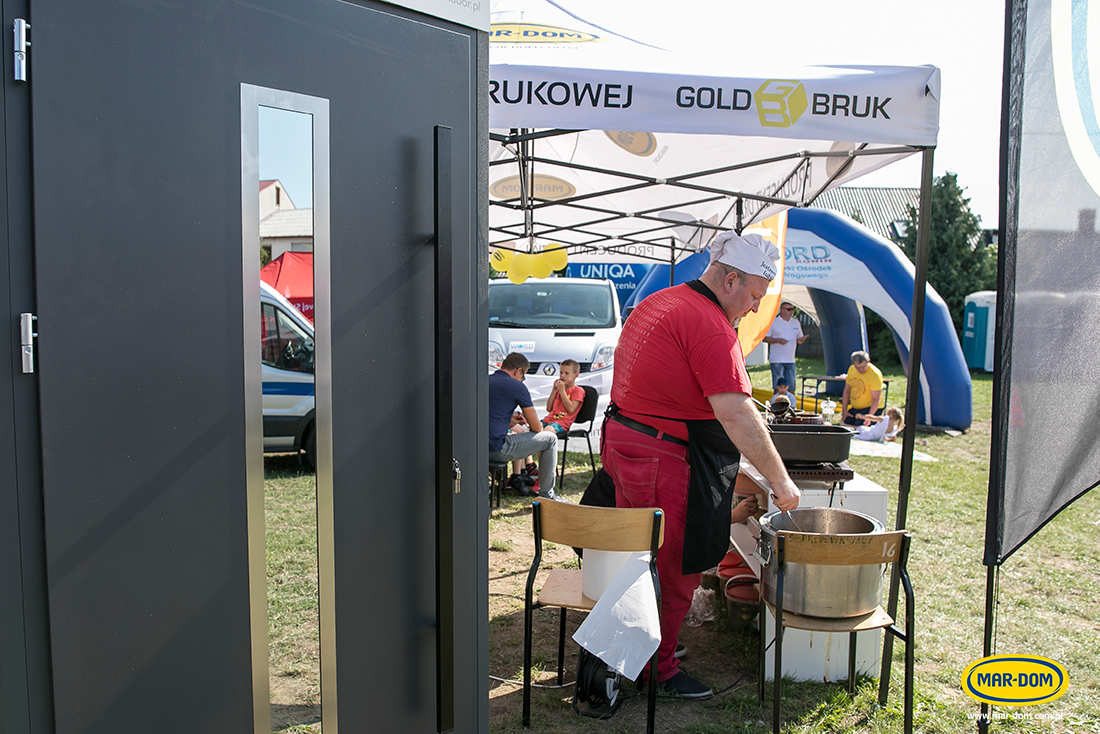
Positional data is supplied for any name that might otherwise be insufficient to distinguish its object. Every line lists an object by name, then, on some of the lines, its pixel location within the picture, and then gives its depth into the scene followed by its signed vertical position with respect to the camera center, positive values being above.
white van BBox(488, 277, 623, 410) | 7.78 -0.13
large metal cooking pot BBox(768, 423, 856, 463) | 3.35 -0.58
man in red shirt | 2.80 -0.31
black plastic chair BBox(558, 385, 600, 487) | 6.92 -0.93
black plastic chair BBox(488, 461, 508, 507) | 5.70 -1.43
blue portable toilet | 19.23 -0.25
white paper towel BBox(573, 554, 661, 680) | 2.54 -1.08
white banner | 3.06 +0.90
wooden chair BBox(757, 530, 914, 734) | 2.57 -0.84
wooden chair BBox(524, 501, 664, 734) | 2.66 -0.79
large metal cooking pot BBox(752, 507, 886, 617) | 2.67 -0.98
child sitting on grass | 9.20 -1.38
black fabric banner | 2.30 +0.14
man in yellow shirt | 9.52 -0.92
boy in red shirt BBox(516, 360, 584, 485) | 6.72 -0.82
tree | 21.98 +2.04
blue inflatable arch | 10.30 +0.52
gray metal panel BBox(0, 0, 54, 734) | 1.51 -0.39
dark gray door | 1.58 -0.07
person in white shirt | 11.70 -0.36
